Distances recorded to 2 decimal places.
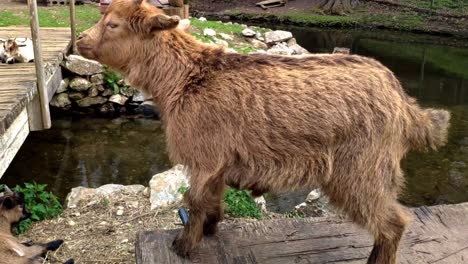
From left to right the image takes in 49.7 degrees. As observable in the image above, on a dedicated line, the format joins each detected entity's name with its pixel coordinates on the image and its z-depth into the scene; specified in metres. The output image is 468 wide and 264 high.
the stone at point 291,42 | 12.62
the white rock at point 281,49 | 11.31
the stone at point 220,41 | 10.82
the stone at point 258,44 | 11.64
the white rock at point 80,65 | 8.99
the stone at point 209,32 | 11.14
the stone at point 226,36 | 11.45
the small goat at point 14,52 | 7.06
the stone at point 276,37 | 12.26
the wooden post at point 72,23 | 8.85
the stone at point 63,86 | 9.06
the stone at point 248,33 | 12.07
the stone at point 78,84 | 9.09
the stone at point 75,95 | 9.18
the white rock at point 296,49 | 12.01
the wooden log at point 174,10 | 9.27
